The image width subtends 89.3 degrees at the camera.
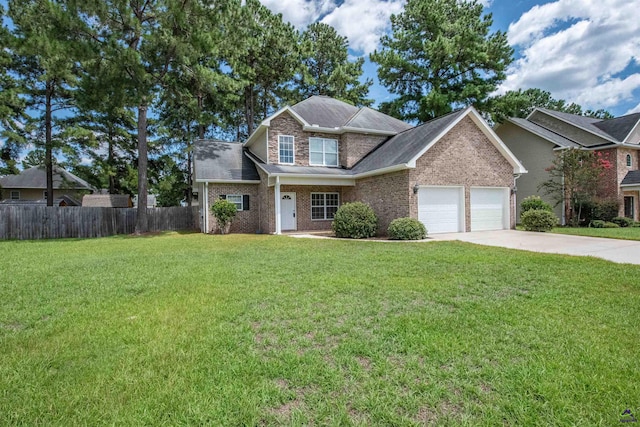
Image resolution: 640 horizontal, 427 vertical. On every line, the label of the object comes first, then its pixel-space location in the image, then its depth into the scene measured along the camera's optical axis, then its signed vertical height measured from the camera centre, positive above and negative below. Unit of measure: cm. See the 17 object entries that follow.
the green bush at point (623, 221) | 1883 -99
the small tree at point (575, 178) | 1803 +155
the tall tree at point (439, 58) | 2602 +1244
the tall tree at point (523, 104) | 2567 +998
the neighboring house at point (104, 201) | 2797 +119
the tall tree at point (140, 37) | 1511 +898
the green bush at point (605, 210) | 1920 -33
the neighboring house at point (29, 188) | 3503 +307
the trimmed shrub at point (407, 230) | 1271 -85
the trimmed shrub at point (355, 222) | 1395 -54
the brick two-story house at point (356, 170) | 1438 +192
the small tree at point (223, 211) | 1709 +6
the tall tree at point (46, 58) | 1390 +832
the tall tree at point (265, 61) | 2666 +1299
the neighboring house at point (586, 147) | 2042 +381
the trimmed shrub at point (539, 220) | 1472 -65
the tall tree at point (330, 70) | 3156 +1424
